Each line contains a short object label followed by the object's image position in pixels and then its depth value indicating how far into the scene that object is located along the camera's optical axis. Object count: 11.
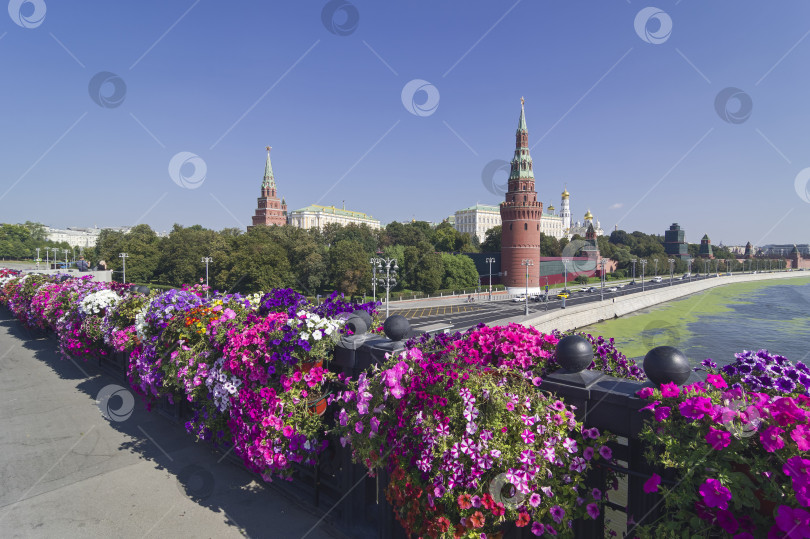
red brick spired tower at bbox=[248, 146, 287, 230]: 97.38
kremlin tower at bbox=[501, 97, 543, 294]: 60.56
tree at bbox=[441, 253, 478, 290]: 58.53
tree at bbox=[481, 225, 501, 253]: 80.38
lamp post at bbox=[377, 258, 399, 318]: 51.52
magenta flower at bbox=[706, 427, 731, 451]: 1.84
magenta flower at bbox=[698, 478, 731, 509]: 1.72
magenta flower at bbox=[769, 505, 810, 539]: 1.56
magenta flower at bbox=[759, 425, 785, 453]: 1.72
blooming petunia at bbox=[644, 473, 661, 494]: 2.03
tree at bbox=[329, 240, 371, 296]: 46.97
